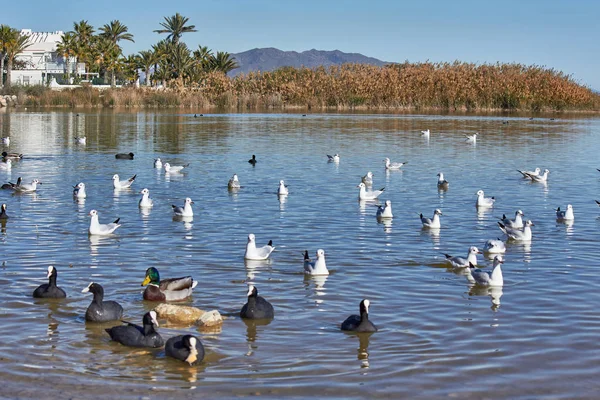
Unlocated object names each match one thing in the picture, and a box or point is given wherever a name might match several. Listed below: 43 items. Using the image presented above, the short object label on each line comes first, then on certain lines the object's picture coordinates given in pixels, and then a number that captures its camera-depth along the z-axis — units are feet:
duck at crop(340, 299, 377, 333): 36.40
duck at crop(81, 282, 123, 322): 37.70
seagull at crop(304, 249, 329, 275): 47.03
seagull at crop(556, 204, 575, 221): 67.10
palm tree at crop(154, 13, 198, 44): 365.61
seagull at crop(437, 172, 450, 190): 86.84
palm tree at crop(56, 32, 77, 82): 334.24
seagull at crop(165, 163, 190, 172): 95.86
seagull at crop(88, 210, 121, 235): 57.58
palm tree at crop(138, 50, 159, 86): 343.67
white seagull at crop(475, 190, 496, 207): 73.41
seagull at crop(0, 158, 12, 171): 98.89
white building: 353.31
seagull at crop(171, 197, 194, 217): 65.51
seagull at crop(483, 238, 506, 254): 53.67
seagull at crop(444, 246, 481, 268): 49.24
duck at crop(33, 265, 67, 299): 41.11
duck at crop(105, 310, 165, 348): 34.24
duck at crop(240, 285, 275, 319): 38.17
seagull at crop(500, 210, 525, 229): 60.70
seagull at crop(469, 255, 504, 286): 45.44
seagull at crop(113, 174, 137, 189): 81.25
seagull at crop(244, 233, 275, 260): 50.70
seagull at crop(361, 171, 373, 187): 89.92
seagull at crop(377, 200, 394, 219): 67.46
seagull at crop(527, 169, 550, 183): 93.39
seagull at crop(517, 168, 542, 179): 93.84
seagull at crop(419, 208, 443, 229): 62.18
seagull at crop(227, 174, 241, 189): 83.76
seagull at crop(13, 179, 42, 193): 78.19
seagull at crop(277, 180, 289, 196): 79.36
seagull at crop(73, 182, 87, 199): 74.59
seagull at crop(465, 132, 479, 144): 141.41
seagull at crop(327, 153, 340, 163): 111.04
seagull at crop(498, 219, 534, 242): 58.40
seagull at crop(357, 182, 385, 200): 77.87
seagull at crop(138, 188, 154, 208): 70.74
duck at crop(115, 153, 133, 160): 113.82
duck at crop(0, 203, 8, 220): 63.72
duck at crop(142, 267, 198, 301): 41.24
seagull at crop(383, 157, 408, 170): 103.14
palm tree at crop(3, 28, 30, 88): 304.09
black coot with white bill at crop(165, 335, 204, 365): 32.07
